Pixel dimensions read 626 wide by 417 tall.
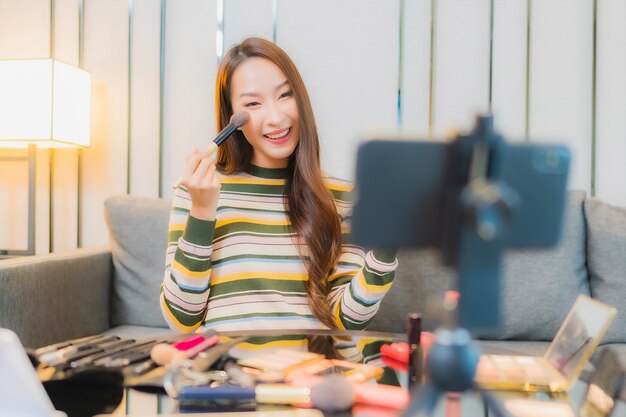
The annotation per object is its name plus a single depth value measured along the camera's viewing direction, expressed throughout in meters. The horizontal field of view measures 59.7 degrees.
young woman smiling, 0.96
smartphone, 0.36
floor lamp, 1.54
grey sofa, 1.34
